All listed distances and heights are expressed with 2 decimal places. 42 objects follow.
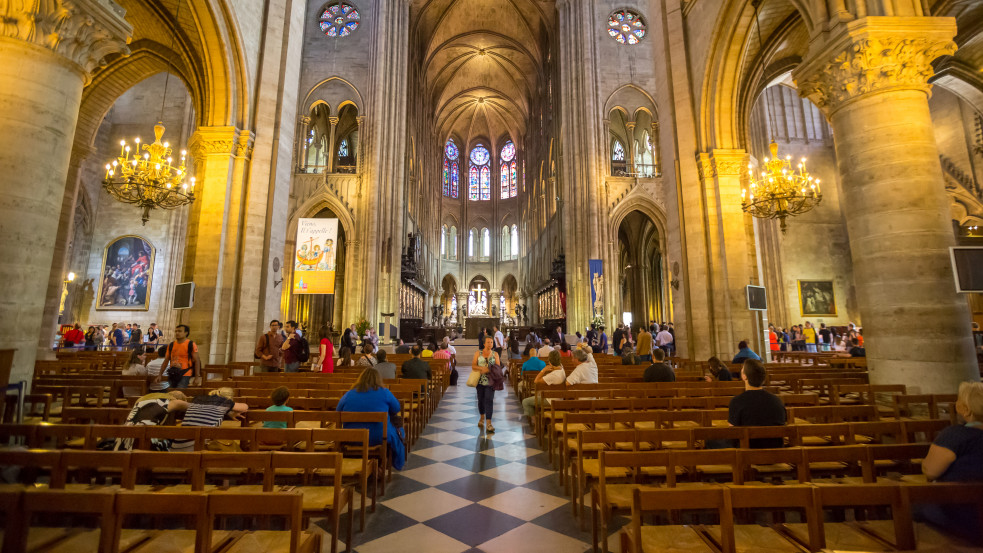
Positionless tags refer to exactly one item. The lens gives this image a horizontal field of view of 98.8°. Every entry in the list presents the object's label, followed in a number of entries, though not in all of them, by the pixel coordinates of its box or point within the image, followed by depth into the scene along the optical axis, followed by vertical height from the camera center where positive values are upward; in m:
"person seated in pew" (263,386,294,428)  3.31 -0.45
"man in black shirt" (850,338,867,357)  8.94 -0.20
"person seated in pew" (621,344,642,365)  8.38 -0.33
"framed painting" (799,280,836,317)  19.22 +1.98
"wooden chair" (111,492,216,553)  1.46 -0.56
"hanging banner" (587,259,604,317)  16.64 +2.28
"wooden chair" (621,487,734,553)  1.53 -0.58
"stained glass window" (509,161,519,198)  41.03 +15.40
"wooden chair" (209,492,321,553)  1.46 -0.57
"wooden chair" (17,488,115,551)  1.42 -0.54
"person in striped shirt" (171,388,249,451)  3.02 -0.48
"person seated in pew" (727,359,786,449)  2.78 -0.45
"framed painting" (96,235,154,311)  16.22 +2.67
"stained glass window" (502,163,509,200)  41.62 +15.85
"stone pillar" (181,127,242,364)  8.39 +2.11
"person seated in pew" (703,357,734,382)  5.38 -0.38
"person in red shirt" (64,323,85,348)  13.56 +0.22
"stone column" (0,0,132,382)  3.88 +1.96
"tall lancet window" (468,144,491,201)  42.31 +16.69
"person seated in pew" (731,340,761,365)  6.31 -0.17
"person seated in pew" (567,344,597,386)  5.16 -0.35
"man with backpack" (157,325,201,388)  5.15 -0.16
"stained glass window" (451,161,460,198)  41.78 +16.24
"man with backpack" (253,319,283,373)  6.76 -0.11
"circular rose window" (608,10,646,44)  20.47 +15.23
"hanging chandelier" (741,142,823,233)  10.09 +3.63
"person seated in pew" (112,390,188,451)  2.92 -0.48
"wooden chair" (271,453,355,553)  2.02 -0.87
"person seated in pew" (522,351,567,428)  5.21 -0.42
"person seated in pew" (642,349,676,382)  5.42 -0.39
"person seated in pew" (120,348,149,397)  5.31 -0.30
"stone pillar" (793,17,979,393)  4.45 +1.55
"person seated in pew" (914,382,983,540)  1.86 -0.56
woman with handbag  5.72 -0.51
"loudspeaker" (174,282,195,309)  7.90 +0.90
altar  25.72 +1.13
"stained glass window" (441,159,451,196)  41.19 +15.76
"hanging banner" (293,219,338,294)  11.63 +2.42
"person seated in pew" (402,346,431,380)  6.17 -0.36
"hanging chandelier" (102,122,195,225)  9.05 +3.57
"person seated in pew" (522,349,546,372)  6.93 -0.37
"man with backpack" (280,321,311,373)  7.08 -0.11
